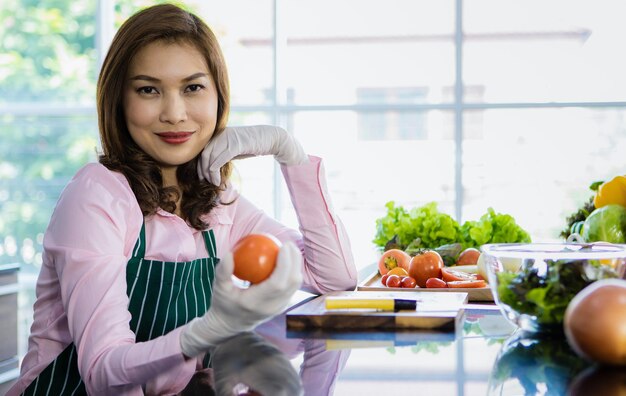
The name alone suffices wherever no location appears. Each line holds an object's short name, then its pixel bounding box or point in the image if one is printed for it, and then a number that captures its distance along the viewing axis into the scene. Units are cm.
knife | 155
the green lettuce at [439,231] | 265
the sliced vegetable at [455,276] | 202
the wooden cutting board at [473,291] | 193
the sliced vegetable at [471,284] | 195
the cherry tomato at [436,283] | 199
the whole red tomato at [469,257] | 233
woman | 132
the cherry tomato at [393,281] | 204
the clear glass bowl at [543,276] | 123
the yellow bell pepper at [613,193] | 230
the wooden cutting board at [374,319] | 149
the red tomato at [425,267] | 210
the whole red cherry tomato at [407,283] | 203
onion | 105
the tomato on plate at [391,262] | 225
